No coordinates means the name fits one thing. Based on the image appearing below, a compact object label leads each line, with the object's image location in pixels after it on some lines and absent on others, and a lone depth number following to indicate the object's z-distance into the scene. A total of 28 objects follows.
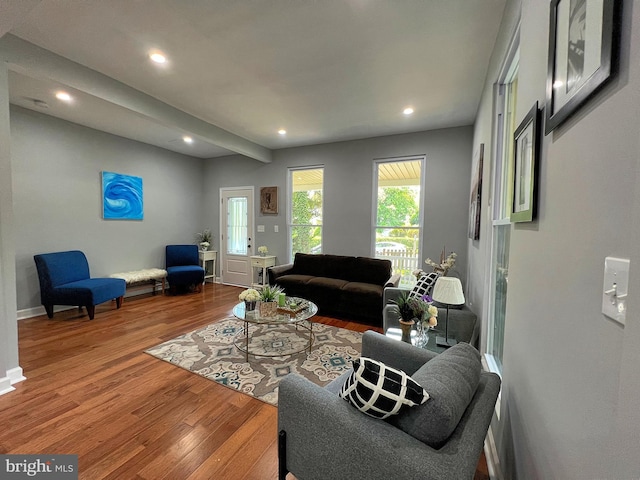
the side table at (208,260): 5.73
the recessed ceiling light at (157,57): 2.29
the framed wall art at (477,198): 2.49
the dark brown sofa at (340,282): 3.65
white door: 5.68
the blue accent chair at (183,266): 4.84
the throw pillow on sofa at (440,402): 0.89
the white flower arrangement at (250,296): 2.69
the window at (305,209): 5.00
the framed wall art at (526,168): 0.97
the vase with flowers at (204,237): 5.87
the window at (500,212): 1.75
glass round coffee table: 2.62
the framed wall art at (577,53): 0.52
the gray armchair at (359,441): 0.84
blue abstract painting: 4.31
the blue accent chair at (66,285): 3.41
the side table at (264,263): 5.16
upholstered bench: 4.36
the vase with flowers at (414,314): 1.82
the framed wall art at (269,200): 5.30
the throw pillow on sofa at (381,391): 0.90
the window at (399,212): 4.24
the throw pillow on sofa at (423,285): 2.48
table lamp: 1.80
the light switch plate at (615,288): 0.47
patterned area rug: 2.26
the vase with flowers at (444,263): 3.55
